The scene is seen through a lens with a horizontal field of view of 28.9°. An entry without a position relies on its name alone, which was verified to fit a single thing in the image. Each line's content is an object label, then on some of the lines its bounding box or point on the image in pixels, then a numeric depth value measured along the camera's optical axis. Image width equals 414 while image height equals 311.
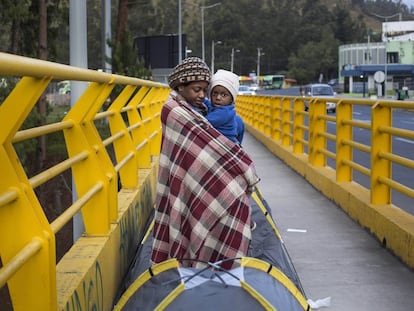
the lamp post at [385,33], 109.56
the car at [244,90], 67.74
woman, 4.00
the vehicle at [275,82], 119.19
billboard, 36.62
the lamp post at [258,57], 150.11
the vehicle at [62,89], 27.87
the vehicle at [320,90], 45.19
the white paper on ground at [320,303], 5.49
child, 4.91
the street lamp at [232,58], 143.82
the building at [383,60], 102.81
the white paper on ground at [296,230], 8.24
